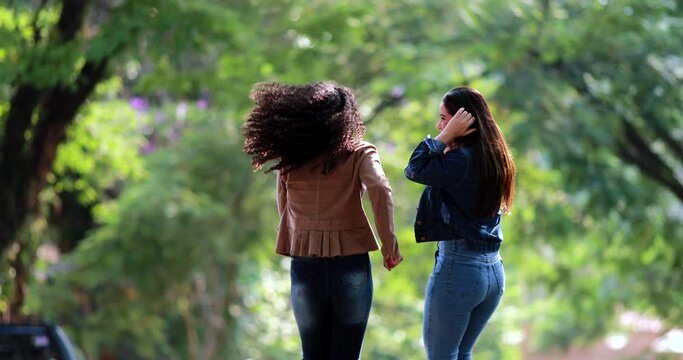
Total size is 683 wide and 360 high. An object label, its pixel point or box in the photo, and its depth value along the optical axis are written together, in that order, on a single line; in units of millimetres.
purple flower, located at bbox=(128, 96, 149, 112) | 30859
